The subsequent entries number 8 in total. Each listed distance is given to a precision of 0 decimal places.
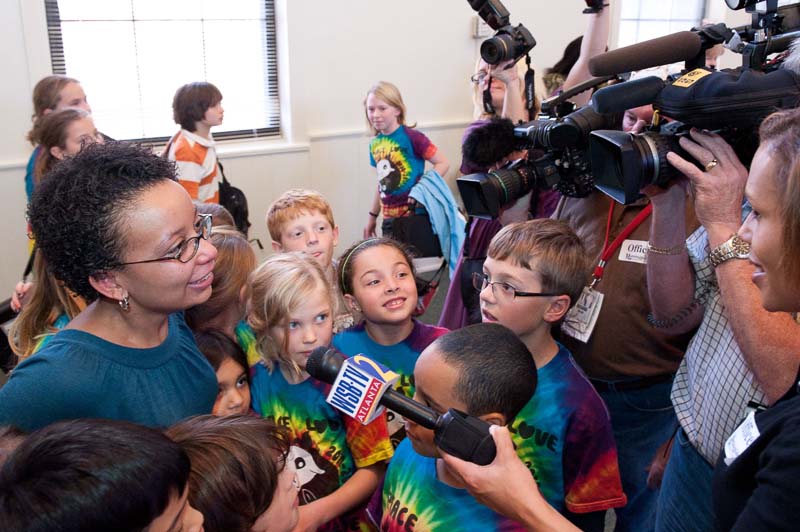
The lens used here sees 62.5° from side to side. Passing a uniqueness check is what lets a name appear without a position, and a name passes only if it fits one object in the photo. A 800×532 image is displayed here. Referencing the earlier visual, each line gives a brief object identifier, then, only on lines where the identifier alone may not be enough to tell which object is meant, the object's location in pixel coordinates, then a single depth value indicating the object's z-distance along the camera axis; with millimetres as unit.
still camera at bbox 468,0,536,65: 2068
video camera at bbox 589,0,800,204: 1076
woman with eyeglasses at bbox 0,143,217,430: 1038
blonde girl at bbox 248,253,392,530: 1386
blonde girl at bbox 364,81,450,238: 3783
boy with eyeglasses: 1247
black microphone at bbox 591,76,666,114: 1188
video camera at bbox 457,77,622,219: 1439
